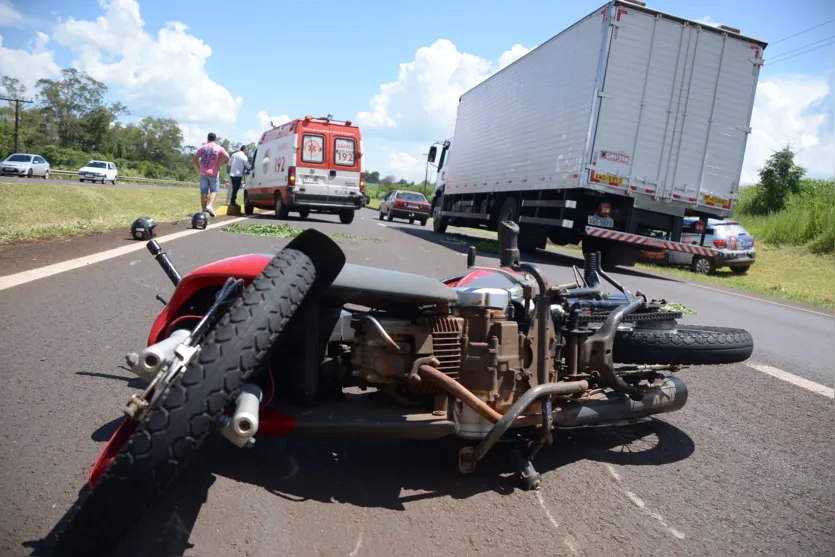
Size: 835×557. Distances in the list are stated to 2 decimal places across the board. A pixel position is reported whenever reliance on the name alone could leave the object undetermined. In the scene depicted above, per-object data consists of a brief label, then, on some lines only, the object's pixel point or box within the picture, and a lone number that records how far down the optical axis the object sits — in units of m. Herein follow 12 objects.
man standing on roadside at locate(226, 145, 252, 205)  21.16
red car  32.25
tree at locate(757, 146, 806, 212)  31.89
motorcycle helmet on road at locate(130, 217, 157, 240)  3.32
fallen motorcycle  1.94
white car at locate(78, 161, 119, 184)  47.56
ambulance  19.70
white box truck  13.80
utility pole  63.78
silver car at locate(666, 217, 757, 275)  19.12
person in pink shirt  15.22
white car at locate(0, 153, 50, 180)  42.56
